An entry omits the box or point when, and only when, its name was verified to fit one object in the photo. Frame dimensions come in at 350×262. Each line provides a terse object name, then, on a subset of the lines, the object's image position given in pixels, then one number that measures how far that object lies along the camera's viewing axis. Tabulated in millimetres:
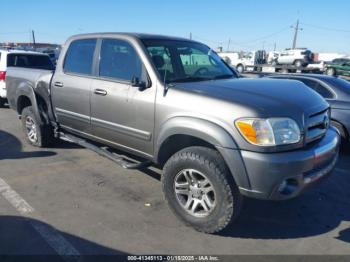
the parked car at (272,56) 45841
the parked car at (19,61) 10094
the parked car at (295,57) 41312
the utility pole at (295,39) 65062
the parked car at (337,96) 6414
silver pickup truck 3189
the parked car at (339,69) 29220
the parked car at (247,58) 41656
